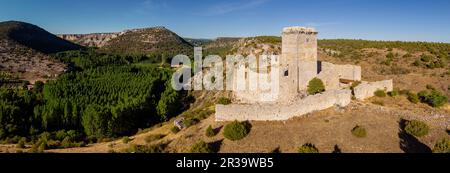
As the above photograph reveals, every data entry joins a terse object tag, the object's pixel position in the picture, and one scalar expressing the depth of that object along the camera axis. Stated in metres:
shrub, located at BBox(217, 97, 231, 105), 31.02
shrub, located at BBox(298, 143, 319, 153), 18.52
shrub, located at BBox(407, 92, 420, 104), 29.69
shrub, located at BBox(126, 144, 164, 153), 23.91
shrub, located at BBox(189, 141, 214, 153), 19.99
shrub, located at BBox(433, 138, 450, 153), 18.19
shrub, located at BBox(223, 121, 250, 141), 21.28
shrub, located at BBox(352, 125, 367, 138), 20.52
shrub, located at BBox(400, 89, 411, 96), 31.10
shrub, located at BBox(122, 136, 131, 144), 32.15
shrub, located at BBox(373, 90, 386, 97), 28.51
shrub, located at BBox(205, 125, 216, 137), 22.92
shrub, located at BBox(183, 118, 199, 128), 29.70
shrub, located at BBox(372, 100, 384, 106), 26.68
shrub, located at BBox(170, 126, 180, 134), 30.56
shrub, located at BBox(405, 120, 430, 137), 21.11
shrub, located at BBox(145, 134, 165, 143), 30.31
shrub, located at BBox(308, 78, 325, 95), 27.25
